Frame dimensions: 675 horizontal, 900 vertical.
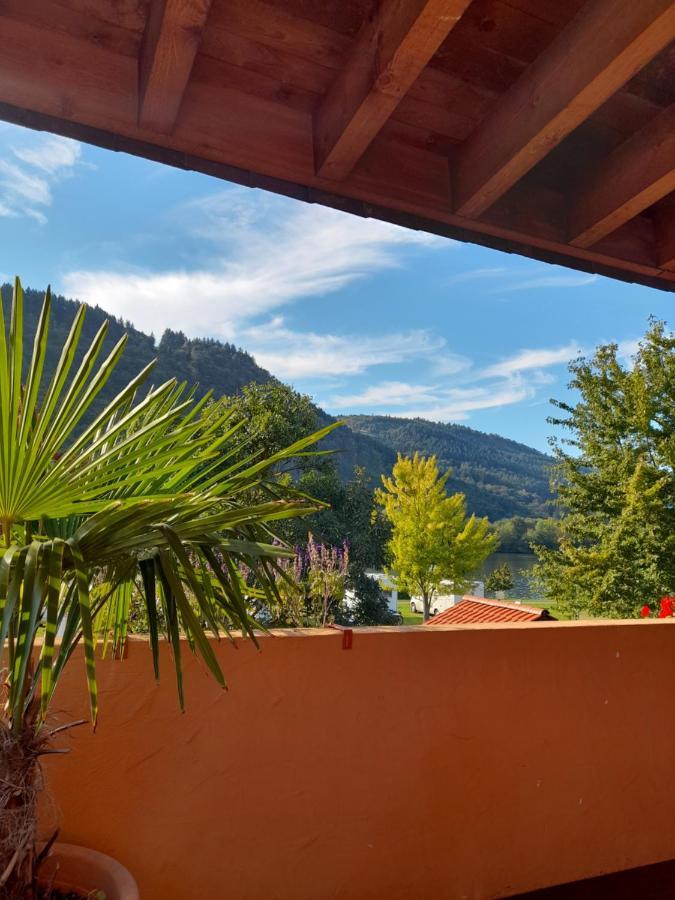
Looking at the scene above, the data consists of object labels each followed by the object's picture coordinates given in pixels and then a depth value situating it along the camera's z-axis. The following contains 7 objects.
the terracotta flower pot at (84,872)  1.05
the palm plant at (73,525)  0.79
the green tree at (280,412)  16.02
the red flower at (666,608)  2.59
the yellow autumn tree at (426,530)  21.72
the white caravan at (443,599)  23.77
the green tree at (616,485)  13.53
